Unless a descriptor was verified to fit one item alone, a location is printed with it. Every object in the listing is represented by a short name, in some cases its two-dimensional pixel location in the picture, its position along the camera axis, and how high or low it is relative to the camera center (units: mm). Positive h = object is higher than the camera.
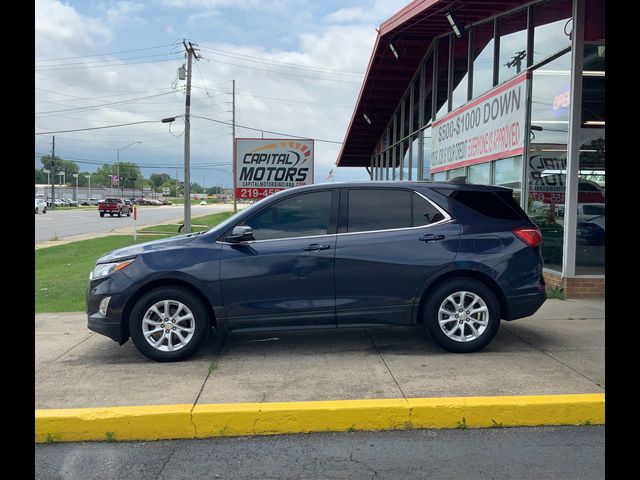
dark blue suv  5434 -529
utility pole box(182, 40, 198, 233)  29444 +3976
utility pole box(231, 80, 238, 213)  48819 +9127
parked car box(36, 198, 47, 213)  55781 +637
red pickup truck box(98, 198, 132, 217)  48438 +674
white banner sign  9578 +1833
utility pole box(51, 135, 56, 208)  82800 +8896
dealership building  8469 +2117
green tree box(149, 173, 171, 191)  181875 +11872
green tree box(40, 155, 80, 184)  140500 +11942
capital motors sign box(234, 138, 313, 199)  12117 +1147
